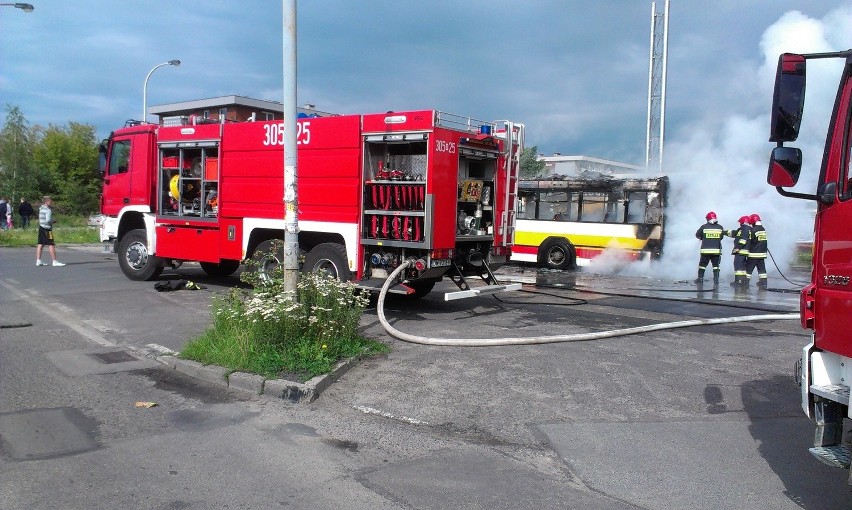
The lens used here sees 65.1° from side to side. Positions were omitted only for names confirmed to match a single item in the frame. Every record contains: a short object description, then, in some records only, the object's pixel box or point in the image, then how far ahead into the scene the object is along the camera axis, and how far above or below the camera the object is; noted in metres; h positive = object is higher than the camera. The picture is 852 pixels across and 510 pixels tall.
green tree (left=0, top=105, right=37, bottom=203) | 40.25 +3.41
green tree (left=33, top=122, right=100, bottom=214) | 44.88 +4.13
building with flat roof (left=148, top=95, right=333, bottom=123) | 53.56 +9.65
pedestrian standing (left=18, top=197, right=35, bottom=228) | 34.66 +0.20
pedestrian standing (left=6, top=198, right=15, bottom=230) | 32.13 -0.17
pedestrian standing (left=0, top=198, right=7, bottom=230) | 33.35 +0.22
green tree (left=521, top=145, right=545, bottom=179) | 42.00 +4.40
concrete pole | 7.43 +0.71
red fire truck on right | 3.71 -0.01
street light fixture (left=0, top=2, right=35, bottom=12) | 20.42 +6.48
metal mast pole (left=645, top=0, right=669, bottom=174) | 30.42 +6.92
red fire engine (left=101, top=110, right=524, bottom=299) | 9.77 +0.49
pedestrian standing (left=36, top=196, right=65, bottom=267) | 16.64 -0.24
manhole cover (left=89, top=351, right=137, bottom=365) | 7.54 -1.60
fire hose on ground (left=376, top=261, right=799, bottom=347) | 8.08 -1.35
